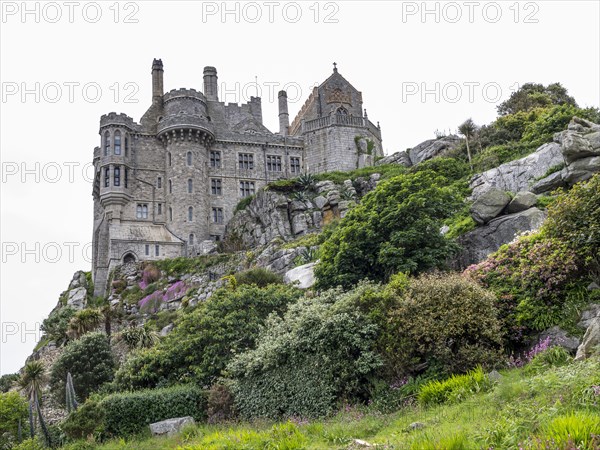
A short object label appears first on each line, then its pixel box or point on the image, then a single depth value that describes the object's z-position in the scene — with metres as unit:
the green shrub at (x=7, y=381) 52.19
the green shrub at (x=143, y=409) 23.03
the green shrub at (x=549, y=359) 15.86
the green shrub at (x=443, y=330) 17.71
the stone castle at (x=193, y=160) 56.97
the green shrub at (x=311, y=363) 19.28
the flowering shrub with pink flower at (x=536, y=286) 18.45
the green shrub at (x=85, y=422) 23.48
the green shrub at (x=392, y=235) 25.80
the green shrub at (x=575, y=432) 9.20
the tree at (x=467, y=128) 47.97
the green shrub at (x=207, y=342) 25.84
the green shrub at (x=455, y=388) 15.27
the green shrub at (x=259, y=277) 38.81
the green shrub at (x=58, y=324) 47.25
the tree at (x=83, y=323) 41.19
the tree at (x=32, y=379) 34.62
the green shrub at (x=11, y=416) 34.03
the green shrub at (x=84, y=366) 33.97
